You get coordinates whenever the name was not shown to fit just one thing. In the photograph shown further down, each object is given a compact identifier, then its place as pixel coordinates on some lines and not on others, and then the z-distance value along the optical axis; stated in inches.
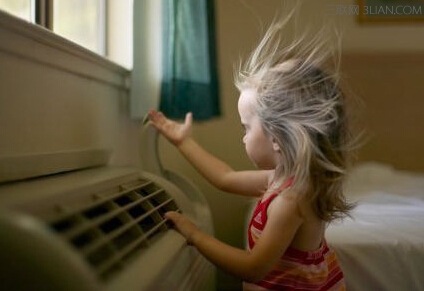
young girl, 33.4
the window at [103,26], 61.1
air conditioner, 16.7
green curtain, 61.9
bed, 40.6
